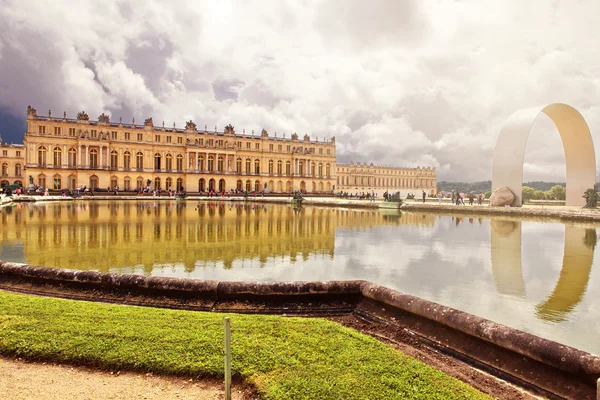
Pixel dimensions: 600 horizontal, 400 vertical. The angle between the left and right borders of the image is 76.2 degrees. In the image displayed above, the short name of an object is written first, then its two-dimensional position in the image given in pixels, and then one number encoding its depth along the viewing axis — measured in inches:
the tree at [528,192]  2568.4
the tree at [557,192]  2450.8
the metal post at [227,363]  99.7
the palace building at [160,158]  2351.1
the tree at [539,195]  2606.3
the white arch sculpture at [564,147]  1137.4
